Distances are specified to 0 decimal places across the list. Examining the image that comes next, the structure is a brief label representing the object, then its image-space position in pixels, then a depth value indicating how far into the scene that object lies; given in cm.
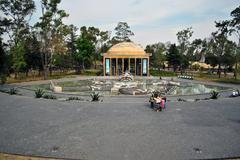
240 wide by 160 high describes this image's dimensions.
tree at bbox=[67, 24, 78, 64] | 3708
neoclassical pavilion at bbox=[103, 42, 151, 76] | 3001
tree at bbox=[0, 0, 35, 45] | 2182
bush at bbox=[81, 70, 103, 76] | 3187
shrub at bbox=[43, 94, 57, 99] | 1077
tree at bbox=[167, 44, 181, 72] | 3437
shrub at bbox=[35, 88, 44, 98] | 1085
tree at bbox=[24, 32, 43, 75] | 2569
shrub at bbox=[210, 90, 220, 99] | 1072
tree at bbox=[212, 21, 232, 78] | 2867
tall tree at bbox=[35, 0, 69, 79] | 2383
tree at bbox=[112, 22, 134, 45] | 4951
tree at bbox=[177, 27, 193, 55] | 3960
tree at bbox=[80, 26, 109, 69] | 3576
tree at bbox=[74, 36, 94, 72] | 3201
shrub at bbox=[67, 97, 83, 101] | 1025
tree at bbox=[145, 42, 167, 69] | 3939
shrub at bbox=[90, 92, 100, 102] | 1021
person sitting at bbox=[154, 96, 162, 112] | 819
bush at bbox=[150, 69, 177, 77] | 3077
